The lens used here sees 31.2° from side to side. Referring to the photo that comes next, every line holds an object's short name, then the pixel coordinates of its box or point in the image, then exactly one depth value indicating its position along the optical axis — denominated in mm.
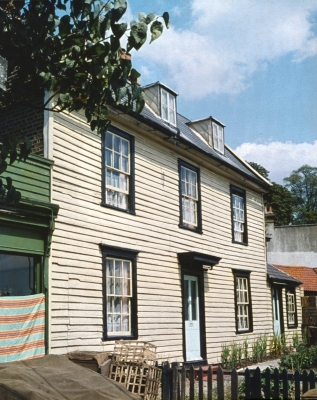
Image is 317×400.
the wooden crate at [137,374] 10805
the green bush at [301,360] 16844
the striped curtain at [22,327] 10062
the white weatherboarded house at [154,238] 12258
